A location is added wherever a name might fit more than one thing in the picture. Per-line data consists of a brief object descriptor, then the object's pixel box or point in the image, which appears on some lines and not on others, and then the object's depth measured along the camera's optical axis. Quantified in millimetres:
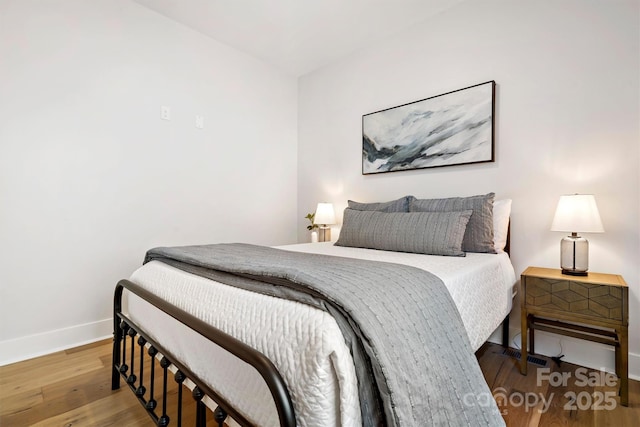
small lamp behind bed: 3168
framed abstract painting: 2311
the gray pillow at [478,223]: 1994
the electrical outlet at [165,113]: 2629
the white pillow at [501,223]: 2051
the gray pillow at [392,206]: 2436
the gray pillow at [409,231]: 1893
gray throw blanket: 736
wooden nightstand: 1509
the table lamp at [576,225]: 1688
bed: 716
